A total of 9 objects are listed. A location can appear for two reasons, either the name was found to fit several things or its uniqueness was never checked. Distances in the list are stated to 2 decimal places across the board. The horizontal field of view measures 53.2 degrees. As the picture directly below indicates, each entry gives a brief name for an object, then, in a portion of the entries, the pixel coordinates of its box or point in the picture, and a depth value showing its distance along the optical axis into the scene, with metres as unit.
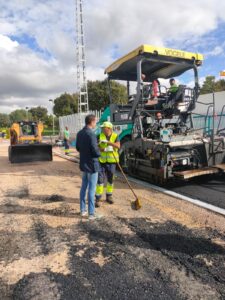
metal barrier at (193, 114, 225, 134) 5.76
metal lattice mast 16.74
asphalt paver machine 5.17
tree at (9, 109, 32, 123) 84.82
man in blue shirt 3.66
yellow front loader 9.47
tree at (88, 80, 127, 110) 30.11
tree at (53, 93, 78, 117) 37.18
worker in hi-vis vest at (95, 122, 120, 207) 4.33
